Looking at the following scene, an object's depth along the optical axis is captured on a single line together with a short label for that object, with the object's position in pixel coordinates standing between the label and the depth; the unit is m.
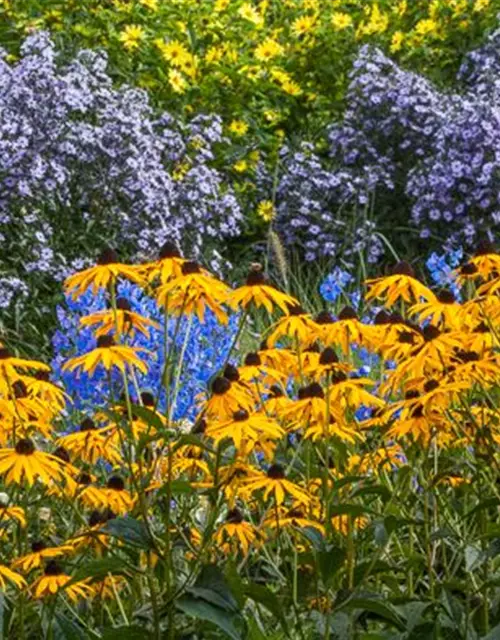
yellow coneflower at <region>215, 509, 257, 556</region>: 3.99
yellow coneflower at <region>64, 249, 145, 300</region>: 3.62
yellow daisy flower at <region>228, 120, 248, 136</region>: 12.01
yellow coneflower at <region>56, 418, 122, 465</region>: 4.26
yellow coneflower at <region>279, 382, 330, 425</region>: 4.05
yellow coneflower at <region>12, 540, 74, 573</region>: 3.90
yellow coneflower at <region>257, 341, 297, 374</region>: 4.35
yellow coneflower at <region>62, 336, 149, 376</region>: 3.59
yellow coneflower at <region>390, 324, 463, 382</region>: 3.82
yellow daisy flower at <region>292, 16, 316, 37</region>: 13.31
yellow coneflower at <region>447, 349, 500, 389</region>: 3.80
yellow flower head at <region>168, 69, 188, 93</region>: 11.61
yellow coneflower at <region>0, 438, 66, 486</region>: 3.62
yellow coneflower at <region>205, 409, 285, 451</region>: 3.53
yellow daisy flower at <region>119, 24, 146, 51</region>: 11.62
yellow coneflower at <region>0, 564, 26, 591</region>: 3.61
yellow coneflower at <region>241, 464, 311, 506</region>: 3.76
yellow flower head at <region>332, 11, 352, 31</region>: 13.15
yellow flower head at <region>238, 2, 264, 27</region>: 12.81
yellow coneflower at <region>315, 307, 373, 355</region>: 4.18
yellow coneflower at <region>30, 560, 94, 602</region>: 3.74
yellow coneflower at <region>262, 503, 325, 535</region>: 3.99
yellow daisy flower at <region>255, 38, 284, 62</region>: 12.70
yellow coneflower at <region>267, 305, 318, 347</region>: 4.08
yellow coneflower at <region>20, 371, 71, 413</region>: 4.24
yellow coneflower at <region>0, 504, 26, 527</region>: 3.83
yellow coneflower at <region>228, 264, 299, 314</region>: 3.75
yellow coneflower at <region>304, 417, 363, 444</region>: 4.07
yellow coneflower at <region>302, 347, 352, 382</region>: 4.07
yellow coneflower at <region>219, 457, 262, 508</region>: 3.73
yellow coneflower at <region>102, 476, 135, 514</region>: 4.12
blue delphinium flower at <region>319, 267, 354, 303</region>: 8.06
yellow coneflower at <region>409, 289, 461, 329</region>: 4.04
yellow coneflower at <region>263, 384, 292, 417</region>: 4.33
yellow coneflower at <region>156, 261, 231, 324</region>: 3.60
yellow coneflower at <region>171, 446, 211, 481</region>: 4.17
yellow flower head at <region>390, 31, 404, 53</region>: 12.96
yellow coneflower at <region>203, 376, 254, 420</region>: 3.64
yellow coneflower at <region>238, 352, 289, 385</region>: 4.11
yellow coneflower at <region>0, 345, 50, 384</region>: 3.86
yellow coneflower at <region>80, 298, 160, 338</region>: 3.79
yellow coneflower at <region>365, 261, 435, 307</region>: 4.10
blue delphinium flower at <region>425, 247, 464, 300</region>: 7.91
